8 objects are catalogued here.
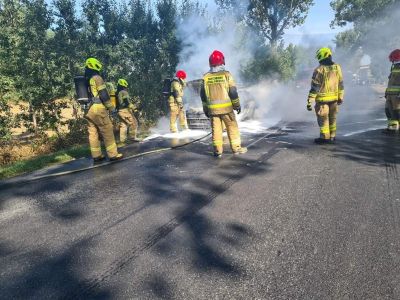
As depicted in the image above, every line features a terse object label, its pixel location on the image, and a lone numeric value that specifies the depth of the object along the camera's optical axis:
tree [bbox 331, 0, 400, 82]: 33.00
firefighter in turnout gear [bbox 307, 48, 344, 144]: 7.19
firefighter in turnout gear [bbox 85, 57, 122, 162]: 6.84
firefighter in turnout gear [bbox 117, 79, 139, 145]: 9.48
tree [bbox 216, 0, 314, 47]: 23.14
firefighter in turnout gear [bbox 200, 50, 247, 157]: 6.57
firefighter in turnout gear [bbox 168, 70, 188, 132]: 10.52
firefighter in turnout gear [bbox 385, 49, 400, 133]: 7.93
